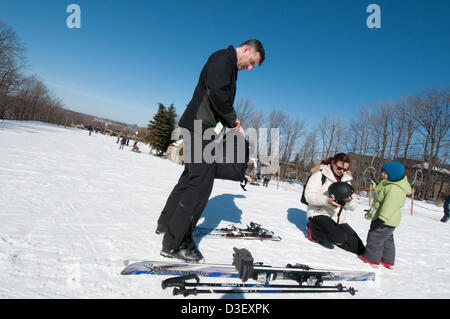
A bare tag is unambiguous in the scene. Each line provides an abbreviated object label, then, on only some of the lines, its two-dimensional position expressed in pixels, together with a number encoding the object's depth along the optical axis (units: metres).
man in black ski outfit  1.85
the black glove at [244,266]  1.72
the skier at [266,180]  19.72
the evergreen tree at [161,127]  32.22
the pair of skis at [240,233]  2.77
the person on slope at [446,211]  10.27
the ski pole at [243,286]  1.48
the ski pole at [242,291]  1.44
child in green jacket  2.75
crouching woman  2.96
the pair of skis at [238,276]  1.54
